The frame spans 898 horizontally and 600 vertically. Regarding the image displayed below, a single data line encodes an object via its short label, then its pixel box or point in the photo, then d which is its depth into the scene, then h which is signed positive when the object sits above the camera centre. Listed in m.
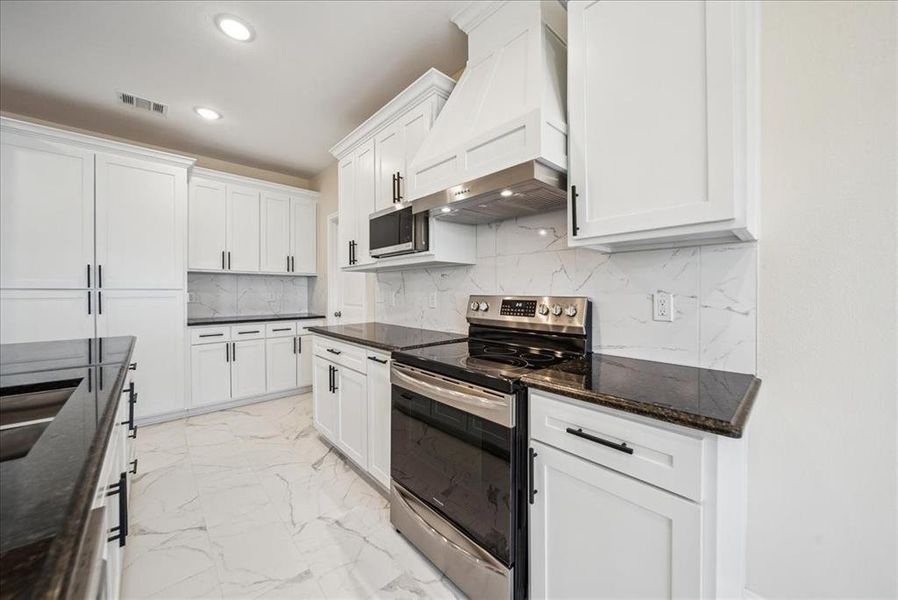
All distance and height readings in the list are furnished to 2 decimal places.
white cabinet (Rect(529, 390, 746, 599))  0.97 -0.62
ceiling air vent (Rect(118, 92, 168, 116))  2.91 +1.59
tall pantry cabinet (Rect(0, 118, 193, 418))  2.80 +0.44
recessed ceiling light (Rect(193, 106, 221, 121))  3.10 +1.59
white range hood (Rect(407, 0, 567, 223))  1.54 +0.79
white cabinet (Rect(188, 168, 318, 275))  3.83 +0.82
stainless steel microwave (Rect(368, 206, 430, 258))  2.26 +0.43
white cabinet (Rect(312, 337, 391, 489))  2.12 -0.71
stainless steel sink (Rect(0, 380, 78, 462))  0.92 -0.34
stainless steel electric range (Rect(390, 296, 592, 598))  1.37 -0.60
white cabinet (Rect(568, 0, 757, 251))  1.14 +0.60
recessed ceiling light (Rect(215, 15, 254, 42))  2.12 +1.60
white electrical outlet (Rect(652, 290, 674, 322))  1.56 -0.04
